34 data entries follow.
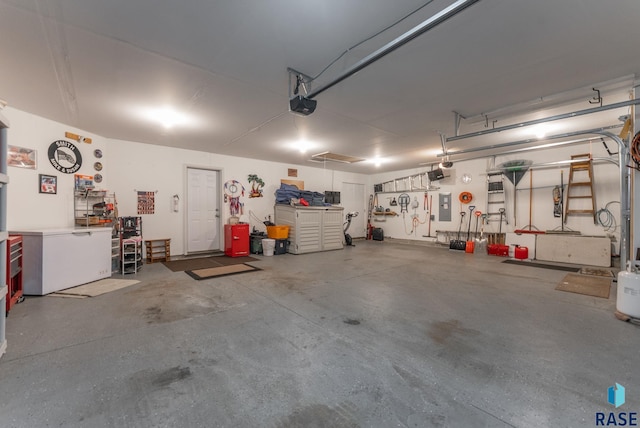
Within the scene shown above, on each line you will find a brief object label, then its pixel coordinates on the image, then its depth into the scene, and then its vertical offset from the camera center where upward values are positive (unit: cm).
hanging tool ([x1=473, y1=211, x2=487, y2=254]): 703 -88
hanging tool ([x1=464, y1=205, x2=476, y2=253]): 716 -80
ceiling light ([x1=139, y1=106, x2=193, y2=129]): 383 +148
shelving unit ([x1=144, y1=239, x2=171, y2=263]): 565 -91
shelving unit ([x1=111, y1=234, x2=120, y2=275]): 463 -81
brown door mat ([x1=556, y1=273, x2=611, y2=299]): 363 -110
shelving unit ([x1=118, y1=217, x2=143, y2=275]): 460 -63
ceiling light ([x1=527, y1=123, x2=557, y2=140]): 448 +153
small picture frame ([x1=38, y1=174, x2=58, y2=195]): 412 +41
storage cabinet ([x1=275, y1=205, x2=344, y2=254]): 698 -45
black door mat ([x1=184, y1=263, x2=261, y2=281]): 451 -115
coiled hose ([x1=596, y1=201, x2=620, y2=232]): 544 -11
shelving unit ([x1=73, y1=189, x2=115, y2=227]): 468 +1
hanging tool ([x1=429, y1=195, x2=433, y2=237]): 852 +29
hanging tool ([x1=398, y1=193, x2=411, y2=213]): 914 +39
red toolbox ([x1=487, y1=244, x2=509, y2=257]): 658 -95
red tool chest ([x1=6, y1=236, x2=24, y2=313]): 288 -78
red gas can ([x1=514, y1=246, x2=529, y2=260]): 614 -95
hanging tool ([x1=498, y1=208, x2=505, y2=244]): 693 -52
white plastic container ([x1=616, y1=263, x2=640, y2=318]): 262 -81
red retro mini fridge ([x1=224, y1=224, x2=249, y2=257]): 640 -75
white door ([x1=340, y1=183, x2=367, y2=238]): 983 +28
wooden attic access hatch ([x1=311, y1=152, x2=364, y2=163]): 678 +151
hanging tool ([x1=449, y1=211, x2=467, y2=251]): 740 -89
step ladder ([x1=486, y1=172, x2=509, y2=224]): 696 +47
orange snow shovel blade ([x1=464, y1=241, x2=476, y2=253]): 714 -93
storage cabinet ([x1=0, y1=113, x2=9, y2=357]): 198 -5
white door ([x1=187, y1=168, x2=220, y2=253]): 649 -3
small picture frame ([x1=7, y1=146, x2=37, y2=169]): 376 +76
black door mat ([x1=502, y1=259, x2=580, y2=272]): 510 -110
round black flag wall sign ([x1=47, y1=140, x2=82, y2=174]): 430 +90
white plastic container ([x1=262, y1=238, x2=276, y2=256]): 665 -92
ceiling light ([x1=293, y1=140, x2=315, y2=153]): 564 +150
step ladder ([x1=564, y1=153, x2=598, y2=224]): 563 +58
